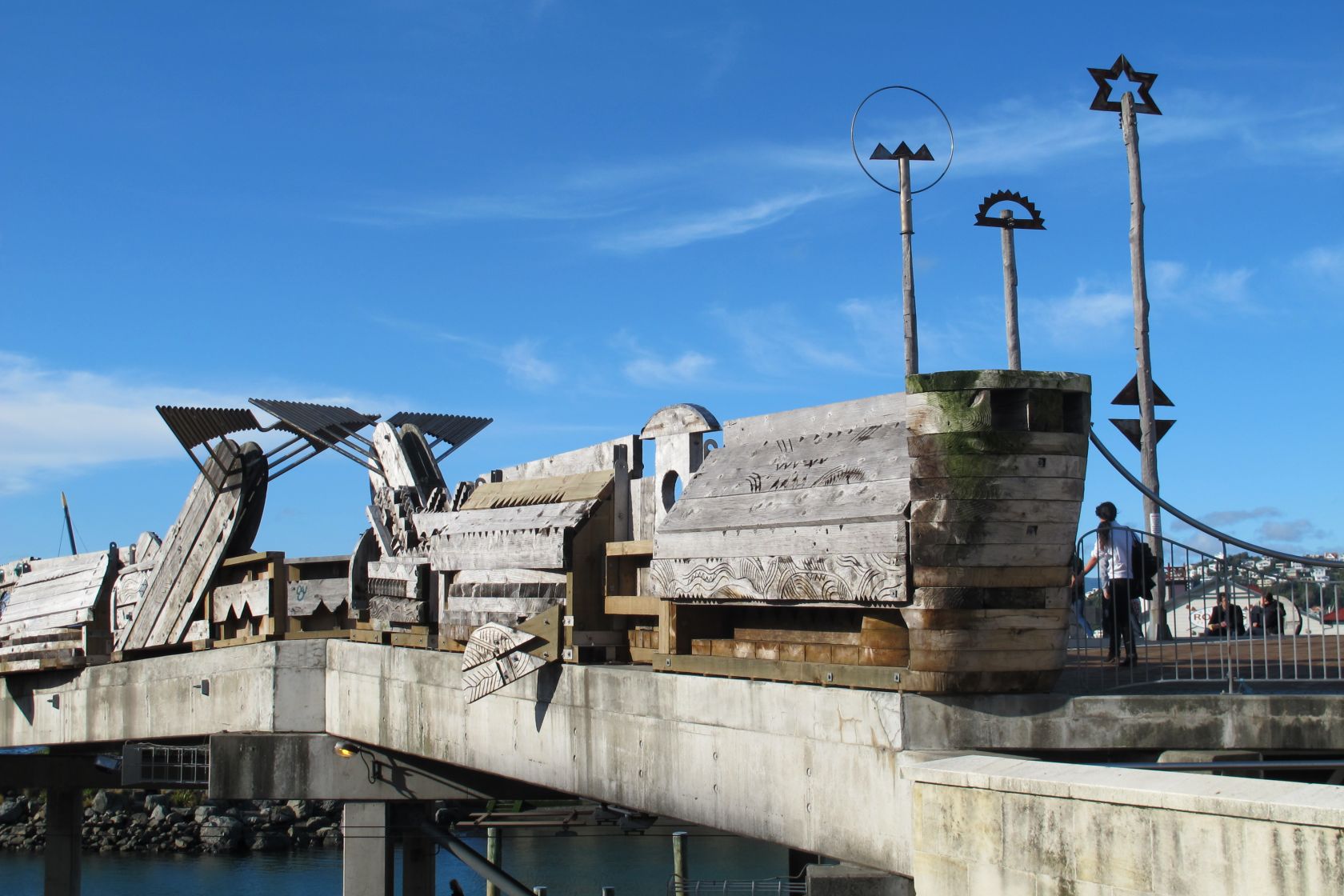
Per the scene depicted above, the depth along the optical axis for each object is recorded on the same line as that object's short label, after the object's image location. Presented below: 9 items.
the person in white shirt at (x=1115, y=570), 9.30
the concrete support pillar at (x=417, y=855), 15.50
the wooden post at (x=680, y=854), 33.12
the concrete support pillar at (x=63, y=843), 25.77
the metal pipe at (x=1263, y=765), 7.18
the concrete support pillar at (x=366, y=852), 14.96
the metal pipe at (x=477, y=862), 13.88
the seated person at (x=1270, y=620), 14.52
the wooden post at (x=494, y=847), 33.38
